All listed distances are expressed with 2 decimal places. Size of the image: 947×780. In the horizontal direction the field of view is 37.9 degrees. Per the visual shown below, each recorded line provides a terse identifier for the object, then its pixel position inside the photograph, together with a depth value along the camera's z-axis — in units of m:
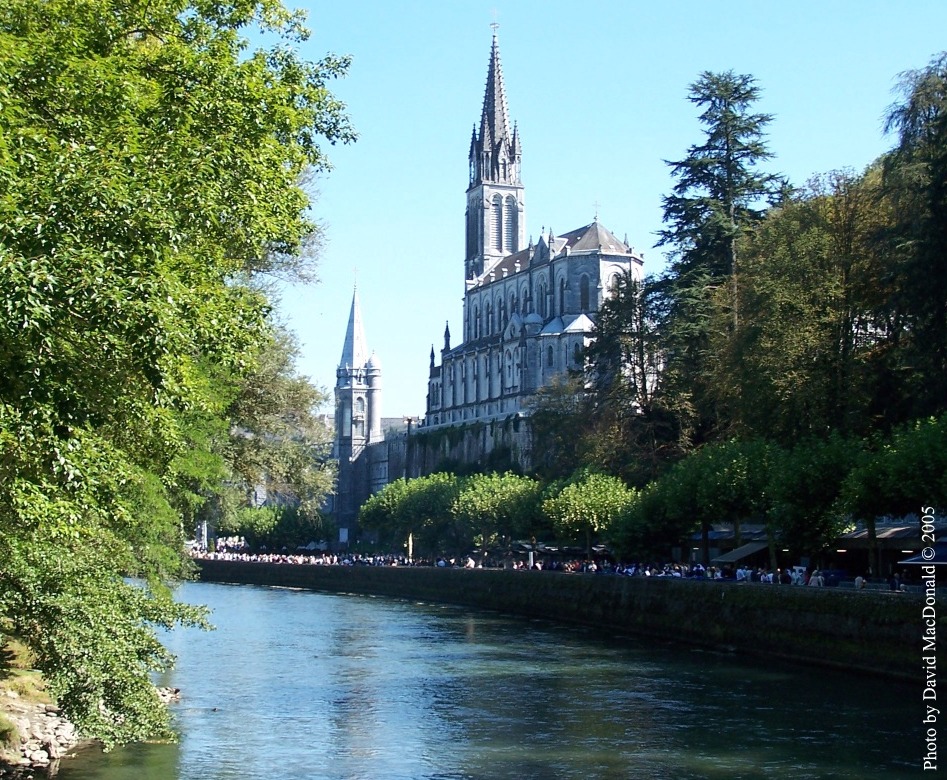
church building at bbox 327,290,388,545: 180.62
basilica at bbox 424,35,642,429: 141.62
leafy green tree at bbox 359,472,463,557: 102.50
